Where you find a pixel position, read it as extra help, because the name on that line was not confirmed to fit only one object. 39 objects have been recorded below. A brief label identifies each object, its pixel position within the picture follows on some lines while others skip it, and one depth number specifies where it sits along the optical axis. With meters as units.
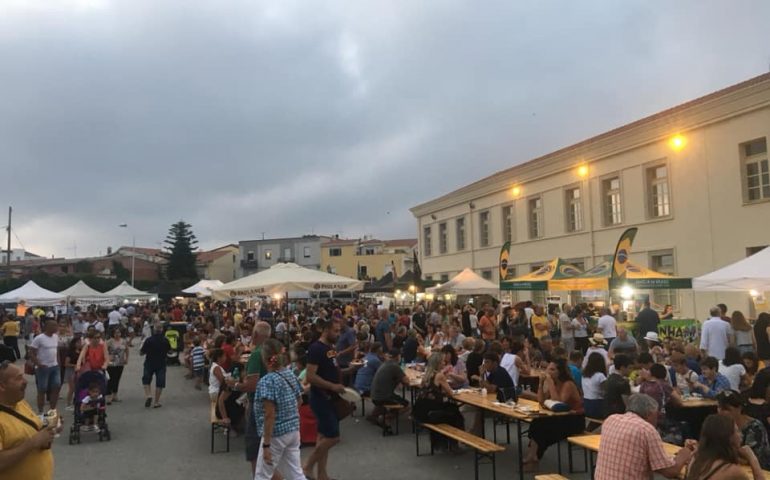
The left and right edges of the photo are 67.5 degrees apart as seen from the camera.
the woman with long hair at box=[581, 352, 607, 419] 7.66
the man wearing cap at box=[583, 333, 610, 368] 13.47
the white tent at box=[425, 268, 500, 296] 20.89
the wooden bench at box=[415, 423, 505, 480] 6.58
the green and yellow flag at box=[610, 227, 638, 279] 14.41
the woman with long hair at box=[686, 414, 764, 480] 3.63
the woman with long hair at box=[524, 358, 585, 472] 7.21
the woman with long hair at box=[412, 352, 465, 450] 8.23
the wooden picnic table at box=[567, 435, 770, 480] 5.54
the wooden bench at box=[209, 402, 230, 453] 8.42
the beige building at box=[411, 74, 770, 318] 17.52
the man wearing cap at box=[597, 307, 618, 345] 13.95
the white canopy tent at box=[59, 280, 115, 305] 27.00
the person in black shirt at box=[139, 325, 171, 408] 11.75
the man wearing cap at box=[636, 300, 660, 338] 14.28
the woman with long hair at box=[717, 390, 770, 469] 5.27
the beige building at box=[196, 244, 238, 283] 77.75
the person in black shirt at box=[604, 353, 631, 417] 6.61
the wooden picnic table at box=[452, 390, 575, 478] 6.91
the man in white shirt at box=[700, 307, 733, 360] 11.05
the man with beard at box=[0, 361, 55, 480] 3.43
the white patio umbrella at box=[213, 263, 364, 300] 14.37
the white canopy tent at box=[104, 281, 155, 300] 30.47
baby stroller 9.11
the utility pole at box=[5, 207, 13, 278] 40.31
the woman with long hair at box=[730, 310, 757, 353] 11.23
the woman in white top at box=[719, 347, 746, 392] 8.24
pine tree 67.94
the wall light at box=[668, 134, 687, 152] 19.56
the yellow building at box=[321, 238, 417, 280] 68.19
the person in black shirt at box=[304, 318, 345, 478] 6.42
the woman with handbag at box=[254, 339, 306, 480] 5.24
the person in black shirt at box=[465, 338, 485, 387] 10.52
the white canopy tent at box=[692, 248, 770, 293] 10.21
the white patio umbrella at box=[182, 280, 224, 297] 30.67
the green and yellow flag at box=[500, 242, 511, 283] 18.69
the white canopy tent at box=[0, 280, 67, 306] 23.83
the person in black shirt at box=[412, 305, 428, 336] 18.62
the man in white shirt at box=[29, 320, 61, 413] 10.33
